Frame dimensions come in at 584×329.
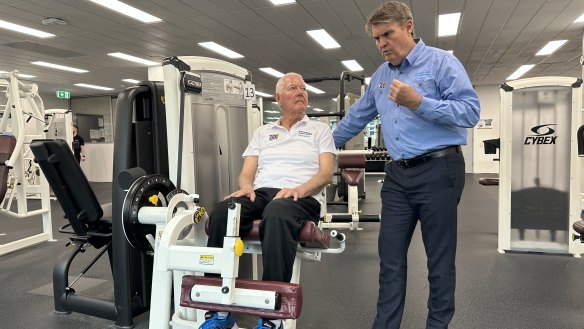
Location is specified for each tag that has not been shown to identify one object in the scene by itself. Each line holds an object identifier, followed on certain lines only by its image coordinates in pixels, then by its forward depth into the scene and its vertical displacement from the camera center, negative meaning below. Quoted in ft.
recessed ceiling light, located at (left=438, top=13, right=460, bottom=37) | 20.29 +6.74
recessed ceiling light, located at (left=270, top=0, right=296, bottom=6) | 17.82 +6.64
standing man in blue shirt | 5.07 -0.08
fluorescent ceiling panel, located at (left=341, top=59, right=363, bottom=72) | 31.23 +6.84
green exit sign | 34.96 +4.96
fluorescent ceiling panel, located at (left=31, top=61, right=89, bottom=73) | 28.91 +6.37
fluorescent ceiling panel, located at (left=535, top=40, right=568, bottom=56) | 25.91 +6.86
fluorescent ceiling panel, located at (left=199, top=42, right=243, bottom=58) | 24.75 +6.59
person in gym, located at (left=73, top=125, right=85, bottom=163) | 25.92 +0.14
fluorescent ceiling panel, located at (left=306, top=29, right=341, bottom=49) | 22.89 +6.74
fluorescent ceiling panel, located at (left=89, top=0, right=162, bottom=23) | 17.58 +6.56
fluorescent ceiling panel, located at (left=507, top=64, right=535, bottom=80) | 34.50 +7.05
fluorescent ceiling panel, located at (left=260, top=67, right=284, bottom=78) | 32.97 +6.68
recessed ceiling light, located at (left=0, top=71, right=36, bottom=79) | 32.63 +6.22
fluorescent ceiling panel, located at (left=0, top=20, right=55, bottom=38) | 19.94 +6.38
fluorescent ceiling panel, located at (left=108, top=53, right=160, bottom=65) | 27.11 +6.51
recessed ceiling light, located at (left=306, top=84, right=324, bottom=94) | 42.98 +6.74
